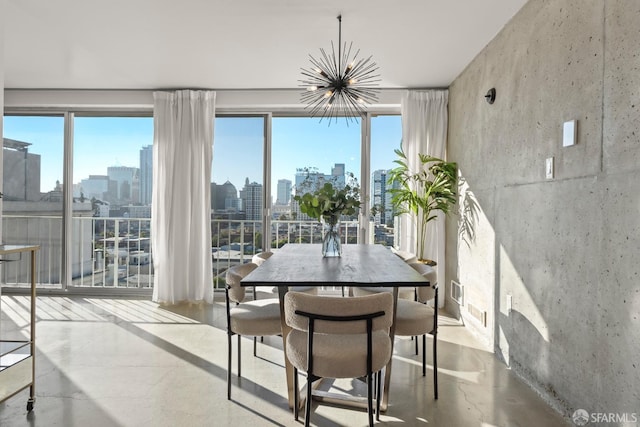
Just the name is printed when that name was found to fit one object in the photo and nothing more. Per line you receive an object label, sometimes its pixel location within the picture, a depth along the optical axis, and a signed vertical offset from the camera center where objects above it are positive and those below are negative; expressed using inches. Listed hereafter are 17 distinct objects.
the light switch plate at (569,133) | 88.5 +19.0
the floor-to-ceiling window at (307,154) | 203.5 +30.0
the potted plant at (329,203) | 113.3 +2.1
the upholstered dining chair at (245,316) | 98.7 -28.2
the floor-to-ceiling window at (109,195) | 211.2 +7.3
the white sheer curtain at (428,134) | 187.6 +38.4
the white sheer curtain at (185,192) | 194.4 +8.6
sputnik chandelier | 130.6 +60.2
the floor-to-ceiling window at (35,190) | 210.4 +9.3
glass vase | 119.4 -10.0
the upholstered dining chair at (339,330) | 73.2 -23.4
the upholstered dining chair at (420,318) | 98.3 -27.9
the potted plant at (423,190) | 173.2 +9.9
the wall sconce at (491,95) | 135.3 +41.8
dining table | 82.7 -15.1
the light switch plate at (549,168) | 98.7 +11.9
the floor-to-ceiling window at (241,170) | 204.7 +21.0
